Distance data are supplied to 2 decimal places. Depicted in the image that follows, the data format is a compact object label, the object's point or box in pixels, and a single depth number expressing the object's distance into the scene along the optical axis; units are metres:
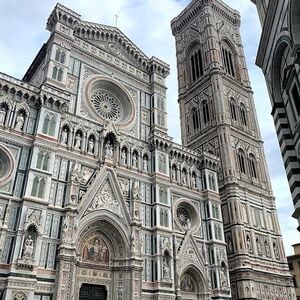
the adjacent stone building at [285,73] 10.51
